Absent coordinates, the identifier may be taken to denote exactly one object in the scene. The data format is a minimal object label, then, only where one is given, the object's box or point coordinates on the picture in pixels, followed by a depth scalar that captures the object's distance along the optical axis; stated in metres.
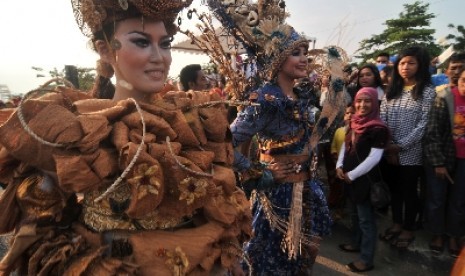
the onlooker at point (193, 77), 4.31
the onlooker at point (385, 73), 4.85
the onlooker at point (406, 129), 3.31
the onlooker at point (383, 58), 5.68
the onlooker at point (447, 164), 3.07
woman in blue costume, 2.41
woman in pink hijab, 3.11
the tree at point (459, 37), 17.70
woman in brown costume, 1.08
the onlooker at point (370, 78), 4.11
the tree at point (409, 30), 23.38
